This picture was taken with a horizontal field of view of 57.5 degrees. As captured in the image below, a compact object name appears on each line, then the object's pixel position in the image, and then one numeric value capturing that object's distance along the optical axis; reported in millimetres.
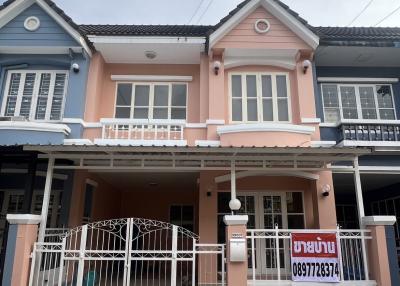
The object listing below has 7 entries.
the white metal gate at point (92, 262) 7620
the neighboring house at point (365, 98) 11117
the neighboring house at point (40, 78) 11344
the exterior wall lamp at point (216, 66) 11664
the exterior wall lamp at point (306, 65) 11633
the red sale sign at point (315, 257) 7812
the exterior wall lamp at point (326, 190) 10438
